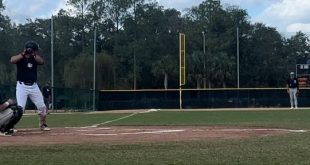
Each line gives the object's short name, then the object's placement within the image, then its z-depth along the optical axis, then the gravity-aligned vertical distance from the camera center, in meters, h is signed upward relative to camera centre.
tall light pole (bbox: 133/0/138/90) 76.92 +2.96
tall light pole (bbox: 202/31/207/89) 76.59 +2.85
